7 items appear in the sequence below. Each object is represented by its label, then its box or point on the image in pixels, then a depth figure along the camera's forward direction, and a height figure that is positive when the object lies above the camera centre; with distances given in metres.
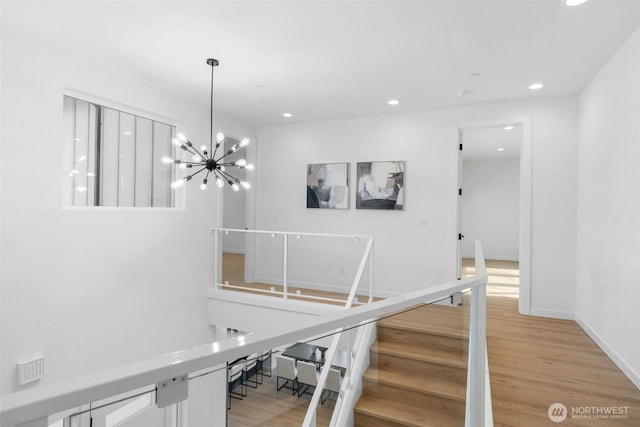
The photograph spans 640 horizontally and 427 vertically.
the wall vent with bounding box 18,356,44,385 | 2.83 -1.35
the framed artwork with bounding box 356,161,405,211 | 4.91 +0.47
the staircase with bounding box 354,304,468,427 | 1.76 -0.95
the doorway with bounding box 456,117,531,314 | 7.84 +0.43
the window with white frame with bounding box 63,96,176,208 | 3.37 +0.61
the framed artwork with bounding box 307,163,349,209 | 5.28 +0.48
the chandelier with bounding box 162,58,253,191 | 3.22 +0.52
